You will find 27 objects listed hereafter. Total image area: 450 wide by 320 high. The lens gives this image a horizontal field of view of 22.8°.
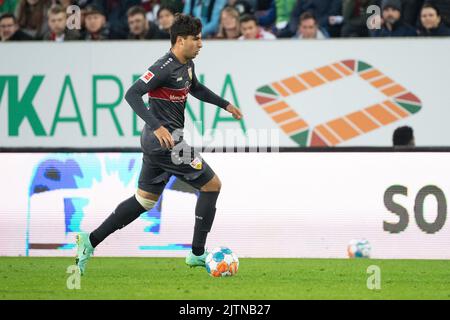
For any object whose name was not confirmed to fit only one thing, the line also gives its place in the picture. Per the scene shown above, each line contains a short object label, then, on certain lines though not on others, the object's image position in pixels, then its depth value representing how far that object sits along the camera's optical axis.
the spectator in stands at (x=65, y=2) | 15.44
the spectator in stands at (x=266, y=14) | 15.16
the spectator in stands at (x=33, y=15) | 15.48
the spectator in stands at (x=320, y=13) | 14.83
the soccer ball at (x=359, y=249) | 11.16
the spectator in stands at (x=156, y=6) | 15.10
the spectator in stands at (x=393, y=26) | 14.61
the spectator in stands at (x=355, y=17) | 14.60
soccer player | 9.09
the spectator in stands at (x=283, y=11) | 14.93
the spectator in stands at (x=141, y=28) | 15.09
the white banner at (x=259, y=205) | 11.27
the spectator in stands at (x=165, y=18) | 15.05
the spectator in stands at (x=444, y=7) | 14.63
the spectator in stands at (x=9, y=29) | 15.31
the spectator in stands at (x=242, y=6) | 15.05
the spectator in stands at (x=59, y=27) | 15.20
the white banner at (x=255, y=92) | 14.84
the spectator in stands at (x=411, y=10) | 14.73
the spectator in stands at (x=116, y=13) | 15.30
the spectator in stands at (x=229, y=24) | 14.79
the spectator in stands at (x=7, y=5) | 15.58
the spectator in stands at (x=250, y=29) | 14.91
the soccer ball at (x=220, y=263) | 9.26
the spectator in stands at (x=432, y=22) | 14.46
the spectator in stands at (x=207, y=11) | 15.04
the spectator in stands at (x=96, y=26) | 15.08
